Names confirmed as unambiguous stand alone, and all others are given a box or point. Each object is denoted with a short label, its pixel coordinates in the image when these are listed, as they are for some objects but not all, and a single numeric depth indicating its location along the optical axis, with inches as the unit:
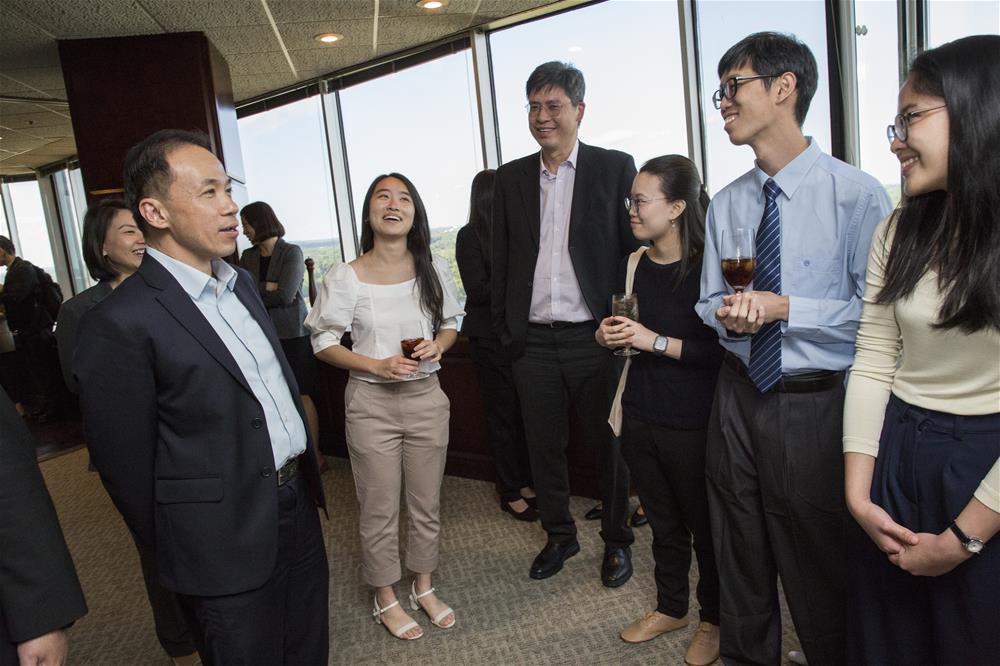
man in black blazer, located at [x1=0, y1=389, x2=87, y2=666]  44.4
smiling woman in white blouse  95.7
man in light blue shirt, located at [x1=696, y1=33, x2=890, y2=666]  64.6
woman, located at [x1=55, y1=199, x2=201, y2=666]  90.4
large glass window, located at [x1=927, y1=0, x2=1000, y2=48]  107.1
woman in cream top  46.5
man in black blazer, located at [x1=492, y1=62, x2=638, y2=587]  101.0
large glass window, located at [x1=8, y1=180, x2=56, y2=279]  441.4
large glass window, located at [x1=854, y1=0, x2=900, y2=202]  128.1
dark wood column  192.5
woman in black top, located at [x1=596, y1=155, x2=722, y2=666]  81.3
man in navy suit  55.1
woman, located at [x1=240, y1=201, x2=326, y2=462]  161.3
